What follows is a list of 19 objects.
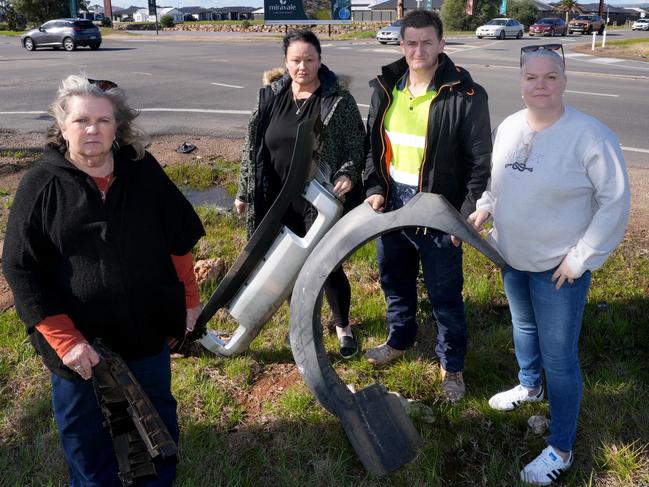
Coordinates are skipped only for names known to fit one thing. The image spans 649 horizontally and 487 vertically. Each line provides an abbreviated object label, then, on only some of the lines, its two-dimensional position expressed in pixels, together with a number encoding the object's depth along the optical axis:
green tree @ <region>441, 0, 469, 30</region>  49.72
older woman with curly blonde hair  2.07
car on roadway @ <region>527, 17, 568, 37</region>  41.09
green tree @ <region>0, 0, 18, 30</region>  50.69
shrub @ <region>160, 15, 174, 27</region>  59.94
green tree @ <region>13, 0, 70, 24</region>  49.94
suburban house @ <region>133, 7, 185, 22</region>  90.46
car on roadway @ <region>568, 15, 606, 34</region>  43.22
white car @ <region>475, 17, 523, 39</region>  36.31
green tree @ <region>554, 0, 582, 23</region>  57.88
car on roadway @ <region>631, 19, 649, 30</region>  50.19
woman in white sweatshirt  2.23
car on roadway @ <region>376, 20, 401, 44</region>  29.50
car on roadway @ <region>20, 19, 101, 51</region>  26.19
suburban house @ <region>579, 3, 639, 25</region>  69.12
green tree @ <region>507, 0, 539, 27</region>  54.38
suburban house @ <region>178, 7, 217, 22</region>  97.07
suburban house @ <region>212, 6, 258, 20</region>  102.62
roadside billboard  35.59
